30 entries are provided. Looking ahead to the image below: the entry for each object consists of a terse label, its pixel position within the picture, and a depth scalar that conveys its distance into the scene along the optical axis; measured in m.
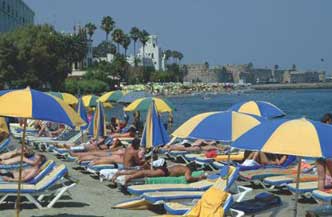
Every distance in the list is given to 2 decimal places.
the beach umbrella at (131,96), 24.32
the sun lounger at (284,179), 11.42
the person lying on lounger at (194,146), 16.89
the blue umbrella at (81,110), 20.03
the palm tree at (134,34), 137.12
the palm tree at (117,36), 123.19
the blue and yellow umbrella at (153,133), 12.52
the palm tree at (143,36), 138.12
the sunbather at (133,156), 12.45
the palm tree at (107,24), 121.81
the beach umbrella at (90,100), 25.36
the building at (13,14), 81.56
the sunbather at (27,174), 10.13
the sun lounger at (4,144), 15.39
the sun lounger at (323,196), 9.52
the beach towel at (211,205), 7.43
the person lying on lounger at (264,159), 13.26
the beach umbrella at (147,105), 19.59
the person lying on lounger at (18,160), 12.14
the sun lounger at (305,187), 10.42
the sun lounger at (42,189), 9.62
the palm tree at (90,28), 132.35
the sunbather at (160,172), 11.19
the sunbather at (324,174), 9.43
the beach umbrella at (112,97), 25.52
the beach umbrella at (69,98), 22.01
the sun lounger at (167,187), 9.96
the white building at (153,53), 180.14
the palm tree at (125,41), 124.62
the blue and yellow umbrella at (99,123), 17.11
